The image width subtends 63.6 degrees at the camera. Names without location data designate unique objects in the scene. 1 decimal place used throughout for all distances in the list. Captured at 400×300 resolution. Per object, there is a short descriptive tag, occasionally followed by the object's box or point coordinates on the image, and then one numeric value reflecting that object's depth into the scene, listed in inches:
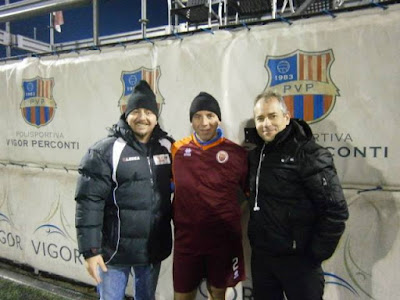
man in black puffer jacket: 62.8
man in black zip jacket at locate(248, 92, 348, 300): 54.4
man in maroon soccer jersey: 66.6
